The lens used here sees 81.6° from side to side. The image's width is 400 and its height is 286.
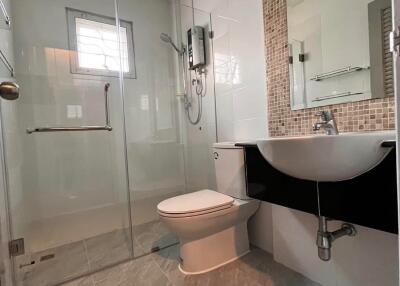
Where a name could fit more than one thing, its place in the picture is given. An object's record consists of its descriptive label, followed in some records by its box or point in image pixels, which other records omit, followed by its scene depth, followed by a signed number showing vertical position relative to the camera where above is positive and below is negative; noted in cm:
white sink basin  67 -8
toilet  126 -46
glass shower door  153 +2
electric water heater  198 +78
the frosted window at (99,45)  189 +82
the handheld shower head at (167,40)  221 +94
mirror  98 +38
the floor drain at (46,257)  156 -77
